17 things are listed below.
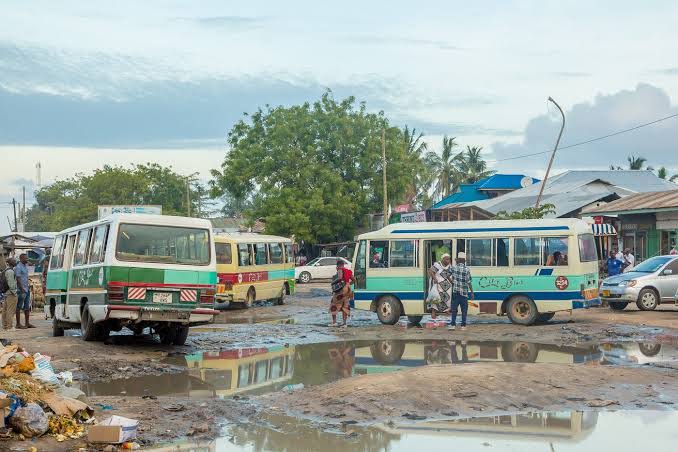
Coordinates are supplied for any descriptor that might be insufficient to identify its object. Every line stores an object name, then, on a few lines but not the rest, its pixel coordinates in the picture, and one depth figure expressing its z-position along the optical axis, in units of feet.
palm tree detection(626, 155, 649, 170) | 237.86
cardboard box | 26.76
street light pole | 108.08
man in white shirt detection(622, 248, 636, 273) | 102.83
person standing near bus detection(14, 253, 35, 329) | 66.08
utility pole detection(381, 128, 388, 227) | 138.55
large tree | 161.07
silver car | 76.79
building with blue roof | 195.31
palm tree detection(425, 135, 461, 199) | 249.34
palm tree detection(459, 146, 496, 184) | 257.96
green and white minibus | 50.37
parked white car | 147.84
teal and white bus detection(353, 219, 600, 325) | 64.75
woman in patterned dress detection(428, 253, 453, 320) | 66.44
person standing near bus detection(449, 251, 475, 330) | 61.62
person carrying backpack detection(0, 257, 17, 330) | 65.72
